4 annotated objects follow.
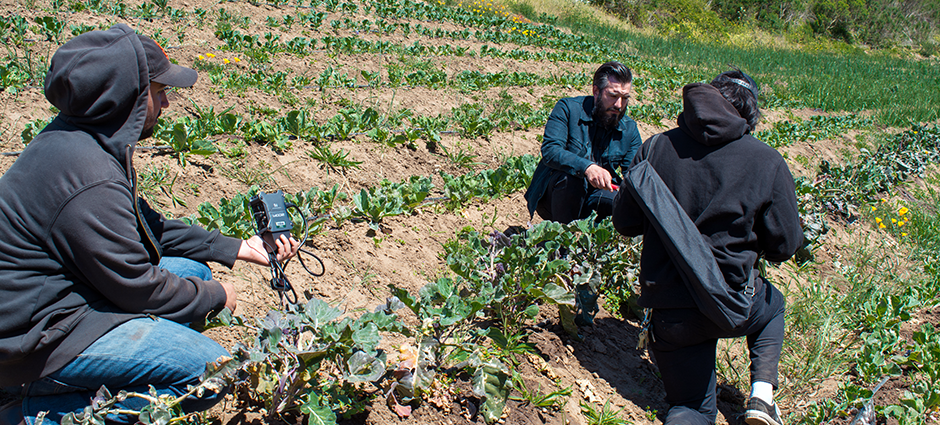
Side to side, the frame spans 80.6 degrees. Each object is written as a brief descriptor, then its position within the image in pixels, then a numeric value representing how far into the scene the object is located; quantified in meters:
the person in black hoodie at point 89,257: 1.58
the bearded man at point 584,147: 3.53
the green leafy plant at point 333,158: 4.24
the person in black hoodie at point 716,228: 2.34
